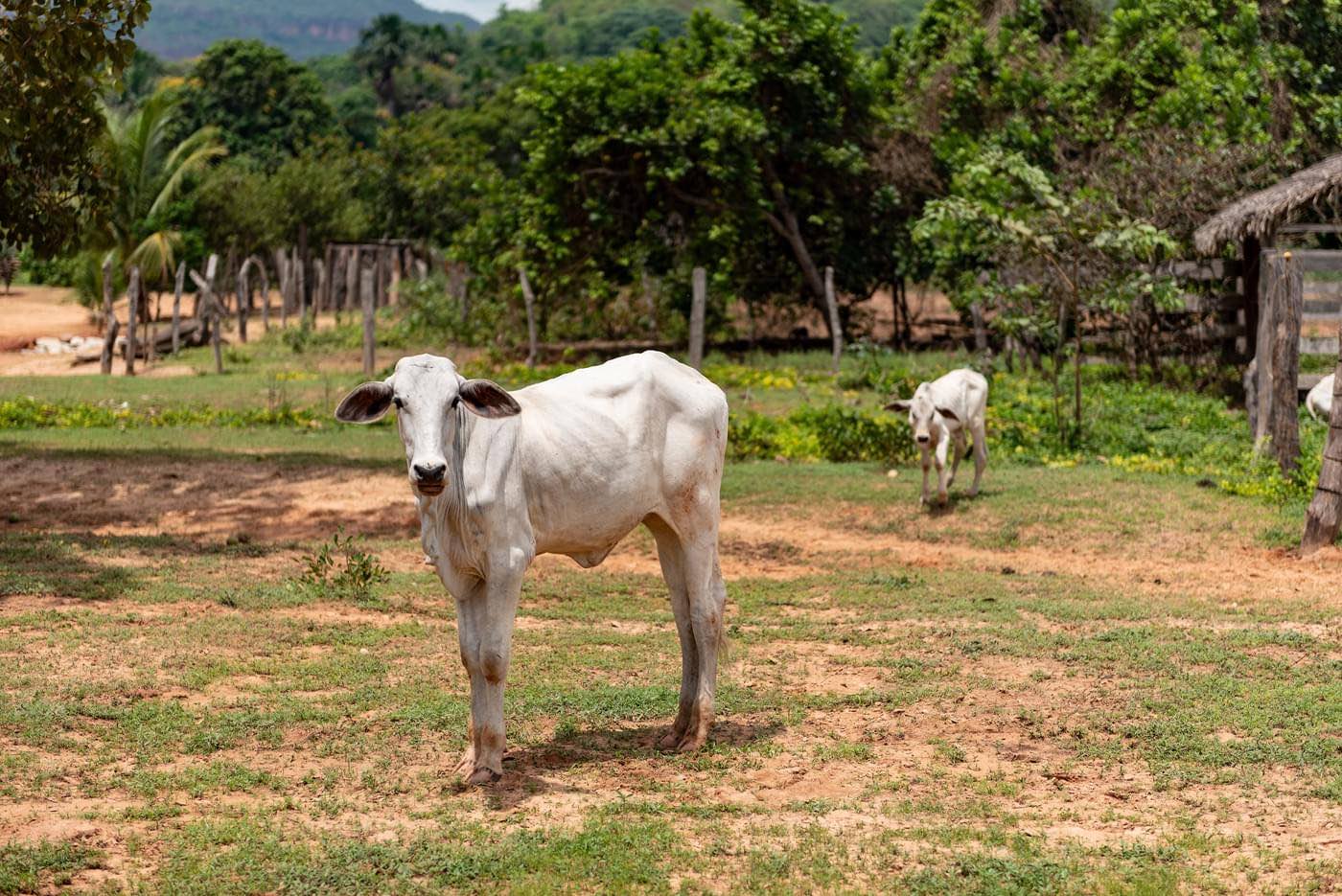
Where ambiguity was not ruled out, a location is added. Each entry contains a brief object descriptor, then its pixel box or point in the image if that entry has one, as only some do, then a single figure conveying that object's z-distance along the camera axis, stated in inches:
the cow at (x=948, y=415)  509.0
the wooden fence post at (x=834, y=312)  879.7
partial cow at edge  604.4
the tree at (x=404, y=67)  3287.4
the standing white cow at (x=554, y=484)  244.4
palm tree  1259.8
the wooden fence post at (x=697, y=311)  857.5
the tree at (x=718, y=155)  957.2
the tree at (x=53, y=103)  490.3
